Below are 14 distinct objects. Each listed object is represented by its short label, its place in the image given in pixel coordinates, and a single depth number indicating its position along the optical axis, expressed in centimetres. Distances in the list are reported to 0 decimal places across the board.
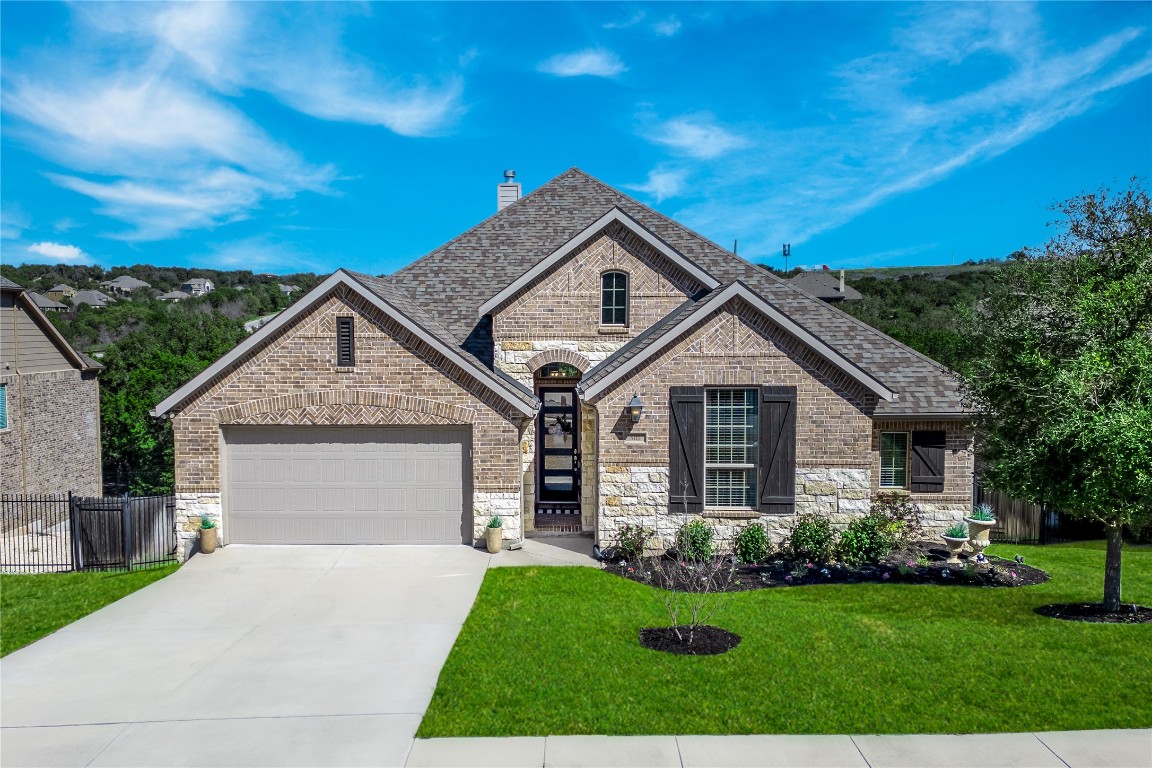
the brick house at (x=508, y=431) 1414
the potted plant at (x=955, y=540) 1377
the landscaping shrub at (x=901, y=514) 1453
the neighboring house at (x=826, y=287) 5347
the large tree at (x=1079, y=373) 978
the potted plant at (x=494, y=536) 1409
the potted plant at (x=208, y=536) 1406
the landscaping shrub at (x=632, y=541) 1390
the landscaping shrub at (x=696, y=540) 1380
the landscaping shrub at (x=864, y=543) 1382
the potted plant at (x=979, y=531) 1393
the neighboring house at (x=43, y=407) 2133
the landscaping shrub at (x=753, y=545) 1388
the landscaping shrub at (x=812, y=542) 1384
